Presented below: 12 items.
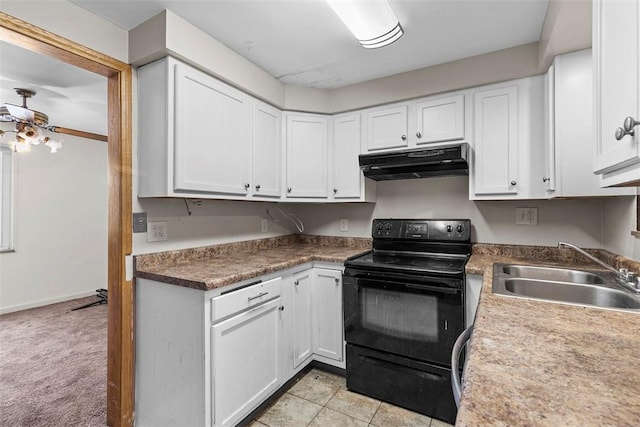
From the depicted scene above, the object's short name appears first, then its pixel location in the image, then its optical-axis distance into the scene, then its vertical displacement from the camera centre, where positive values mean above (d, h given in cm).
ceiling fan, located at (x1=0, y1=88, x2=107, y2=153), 271 +85
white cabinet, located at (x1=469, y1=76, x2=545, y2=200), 198 +46
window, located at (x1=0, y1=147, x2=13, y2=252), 363 +19
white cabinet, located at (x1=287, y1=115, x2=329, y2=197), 259 +47
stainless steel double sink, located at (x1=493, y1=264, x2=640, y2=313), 127 -35
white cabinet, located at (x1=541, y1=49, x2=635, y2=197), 162 +44
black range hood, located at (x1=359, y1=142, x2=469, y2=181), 200 +33
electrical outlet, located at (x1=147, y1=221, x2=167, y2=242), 185 -11
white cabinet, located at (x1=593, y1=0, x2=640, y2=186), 71 +32
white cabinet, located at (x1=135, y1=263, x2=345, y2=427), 152 -74
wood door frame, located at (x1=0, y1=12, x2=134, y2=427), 171 -17
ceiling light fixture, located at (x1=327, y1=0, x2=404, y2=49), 146 +96
